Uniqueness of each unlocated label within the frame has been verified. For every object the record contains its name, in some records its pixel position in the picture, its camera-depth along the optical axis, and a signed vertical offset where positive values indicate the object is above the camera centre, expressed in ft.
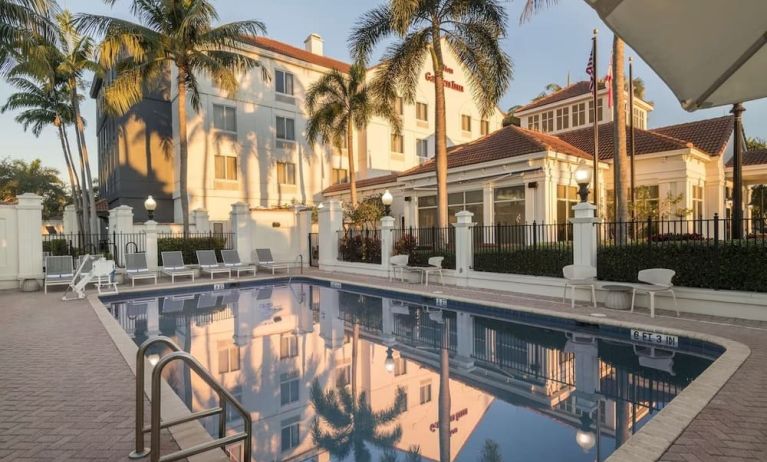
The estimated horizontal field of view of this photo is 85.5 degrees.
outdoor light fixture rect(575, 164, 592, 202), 33.99 +3.47
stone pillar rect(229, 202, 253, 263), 64.34 +0.06
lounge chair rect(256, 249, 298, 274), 60.13 -4.43
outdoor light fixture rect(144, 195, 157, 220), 57.41 +3.78
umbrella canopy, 7.47 +3.62
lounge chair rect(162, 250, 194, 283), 51.80 -4.19
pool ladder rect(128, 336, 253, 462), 9.46 -4.70
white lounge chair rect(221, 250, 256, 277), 56.49 -4.24
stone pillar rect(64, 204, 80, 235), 87.66 +2.83
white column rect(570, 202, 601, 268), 34.60 -1.13
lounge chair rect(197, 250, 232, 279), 55.00 -4.31
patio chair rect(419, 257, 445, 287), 45.02 -4.54
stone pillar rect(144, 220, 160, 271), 55.11 -1.69
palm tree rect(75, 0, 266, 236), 53.42 +25.44
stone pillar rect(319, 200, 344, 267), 62.39 +0.26
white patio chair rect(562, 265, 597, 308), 32.12 -4.16
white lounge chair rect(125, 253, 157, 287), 48.98 -4.11
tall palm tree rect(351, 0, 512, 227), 47.34 +21.75
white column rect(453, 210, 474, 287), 44.42 -2.26
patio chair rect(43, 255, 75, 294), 43.93 -4.08
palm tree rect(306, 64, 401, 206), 70.85 +21.33
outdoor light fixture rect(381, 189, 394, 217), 52.21 +3.61
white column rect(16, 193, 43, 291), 45.11 -0.53
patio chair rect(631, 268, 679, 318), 28.17 -4.25
